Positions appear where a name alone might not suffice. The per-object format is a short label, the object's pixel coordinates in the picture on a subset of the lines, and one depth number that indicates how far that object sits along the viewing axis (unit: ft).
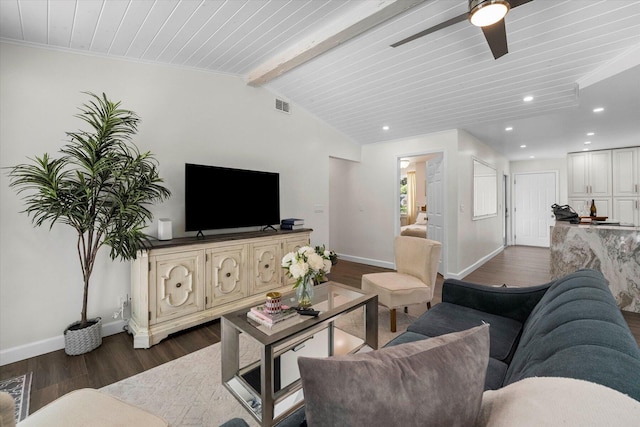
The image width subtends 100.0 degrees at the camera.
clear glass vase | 6.28
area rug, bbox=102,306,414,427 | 5.30
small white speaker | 8.86
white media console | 7.91
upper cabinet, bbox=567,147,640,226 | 17.69
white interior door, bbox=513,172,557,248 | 23.93
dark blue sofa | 2.13
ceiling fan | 5.04
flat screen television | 9.48
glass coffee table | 4.80
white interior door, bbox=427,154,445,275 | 15.19
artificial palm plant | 6.71
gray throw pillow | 1.90
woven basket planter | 7.29
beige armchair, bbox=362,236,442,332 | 8.54
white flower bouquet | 6.01
